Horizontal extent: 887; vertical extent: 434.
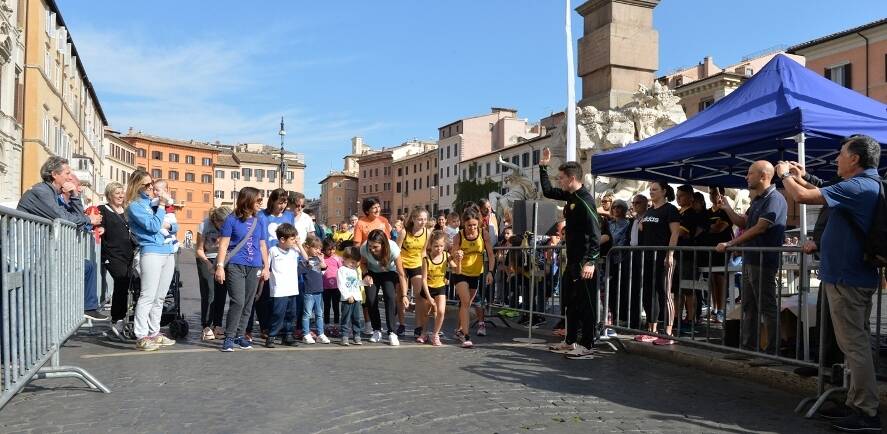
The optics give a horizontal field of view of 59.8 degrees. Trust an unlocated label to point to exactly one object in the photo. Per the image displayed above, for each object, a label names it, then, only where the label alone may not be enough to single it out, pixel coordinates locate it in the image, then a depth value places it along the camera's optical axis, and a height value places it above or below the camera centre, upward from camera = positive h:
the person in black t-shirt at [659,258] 7.71 -0.31
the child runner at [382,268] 8.82 -0.51
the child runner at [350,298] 8.71 -0.85
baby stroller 8.82 -1.12
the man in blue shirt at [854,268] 4.79 -0.25
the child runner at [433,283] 8.97 -0.68
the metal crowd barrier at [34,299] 4.56 -0.54
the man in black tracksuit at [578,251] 7.68 -0.24
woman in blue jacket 7.93 -0.39
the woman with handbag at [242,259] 8.09 -0.39
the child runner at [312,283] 8.92 -0.69
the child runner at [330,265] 9.57 -0.51
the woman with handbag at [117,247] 8.52 -0.28
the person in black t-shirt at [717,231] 8.64 -0.03
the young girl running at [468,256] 9.28 -0.37
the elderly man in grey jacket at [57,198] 7.24 +0.22
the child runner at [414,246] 9.18 -0.26
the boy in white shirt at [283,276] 8.41 -0.59
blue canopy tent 6.76 +0.95
